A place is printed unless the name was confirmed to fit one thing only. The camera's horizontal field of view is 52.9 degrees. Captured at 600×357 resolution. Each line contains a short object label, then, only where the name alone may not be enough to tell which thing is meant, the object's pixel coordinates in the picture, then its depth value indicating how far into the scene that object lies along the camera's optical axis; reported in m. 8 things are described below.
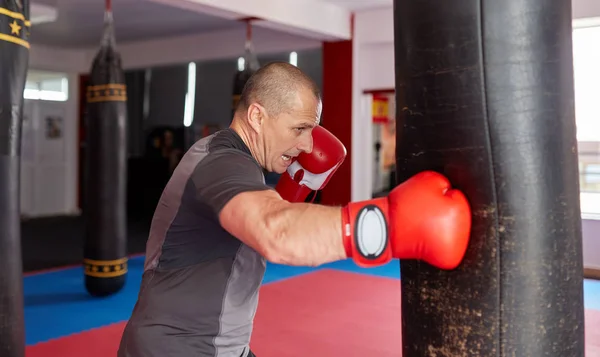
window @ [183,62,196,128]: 10.50
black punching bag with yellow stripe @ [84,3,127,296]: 4.42
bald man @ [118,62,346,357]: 1.27
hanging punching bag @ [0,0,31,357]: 2.09
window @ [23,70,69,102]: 10.35
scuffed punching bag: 0.98
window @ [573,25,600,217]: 5.61
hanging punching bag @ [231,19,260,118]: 6.08
